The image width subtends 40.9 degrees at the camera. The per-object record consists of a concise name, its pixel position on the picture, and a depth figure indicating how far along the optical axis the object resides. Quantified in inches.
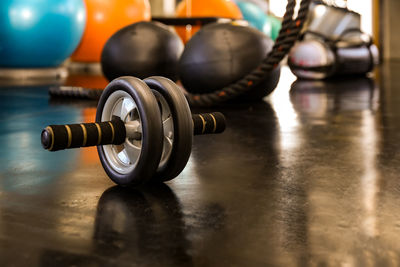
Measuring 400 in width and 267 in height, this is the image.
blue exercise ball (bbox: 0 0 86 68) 156.0
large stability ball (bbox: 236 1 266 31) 256.5
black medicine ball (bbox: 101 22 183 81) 128.7
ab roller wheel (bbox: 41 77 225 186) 41.3
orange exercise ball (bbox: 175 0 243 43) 227.9
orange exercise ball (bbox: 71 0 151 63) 196.7
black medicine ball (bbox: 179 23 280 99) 104.4
